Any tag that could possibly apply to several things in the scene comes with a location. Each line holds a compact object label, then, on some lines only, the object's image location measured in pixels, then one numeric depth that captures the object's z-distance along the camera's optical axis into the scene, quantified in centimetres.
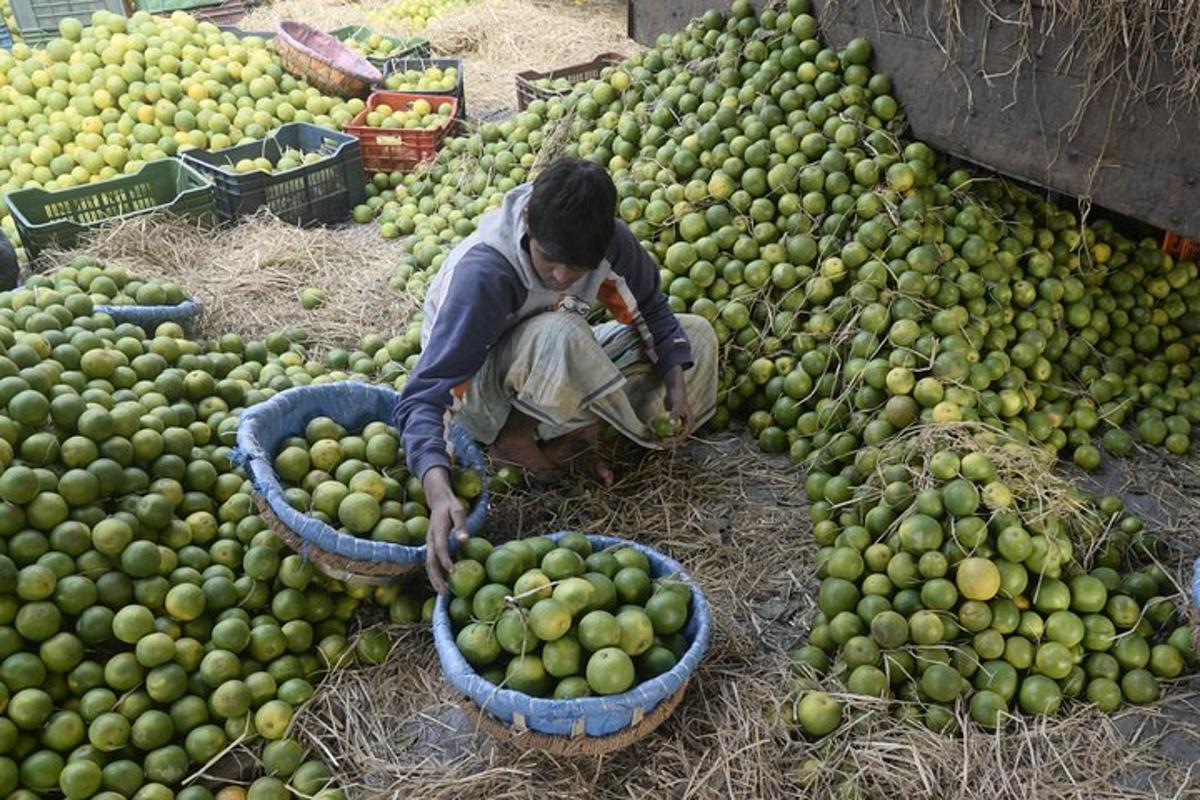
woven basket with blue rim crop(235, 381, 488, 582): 284
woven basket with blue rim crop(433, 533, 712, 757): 243
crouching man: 287
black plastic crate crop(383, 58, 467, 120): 741
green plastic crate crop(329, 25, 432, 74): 824
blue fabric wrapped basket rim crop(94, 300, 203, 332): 409
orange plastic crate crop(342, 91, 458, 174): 673
